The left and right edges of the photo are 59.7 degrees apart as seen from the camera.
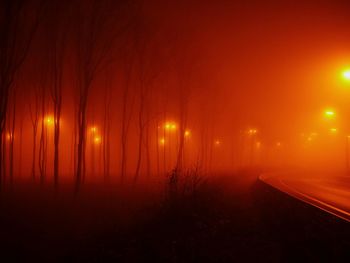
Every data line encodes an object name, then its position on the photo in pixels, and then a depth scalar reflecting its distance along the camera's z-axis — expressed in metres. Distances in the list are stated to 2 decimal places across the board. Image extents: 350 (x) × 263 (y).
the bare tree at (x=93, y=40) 18.42
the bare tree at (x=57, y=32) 19.27
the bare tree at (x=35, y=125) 28.17
